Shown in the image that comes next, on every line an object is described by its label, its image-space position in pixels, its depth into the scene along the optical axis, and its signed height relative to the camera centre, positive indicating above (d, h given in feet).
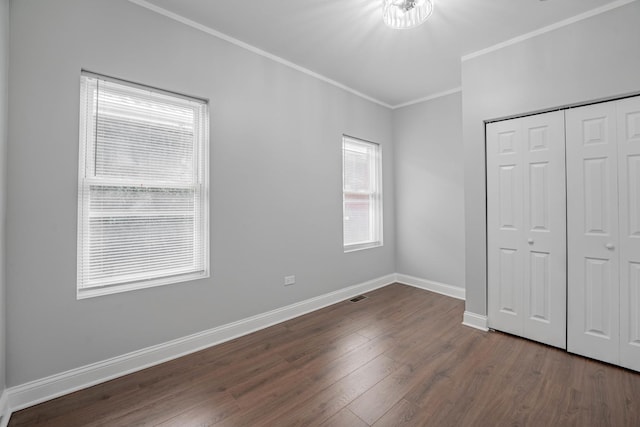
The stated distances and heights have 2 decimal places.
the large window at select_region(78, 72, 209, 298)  6.79 +0.76
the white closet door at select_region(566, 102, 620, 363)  7.45 -0.43
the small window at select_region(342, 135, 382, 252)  13.32 +1.13
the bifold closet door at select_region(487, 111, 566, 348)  8.27 -0.35
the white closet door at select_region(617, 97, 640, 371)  7.13 -0.33
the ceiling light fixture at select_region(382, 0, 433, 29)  6.62 +5.08
